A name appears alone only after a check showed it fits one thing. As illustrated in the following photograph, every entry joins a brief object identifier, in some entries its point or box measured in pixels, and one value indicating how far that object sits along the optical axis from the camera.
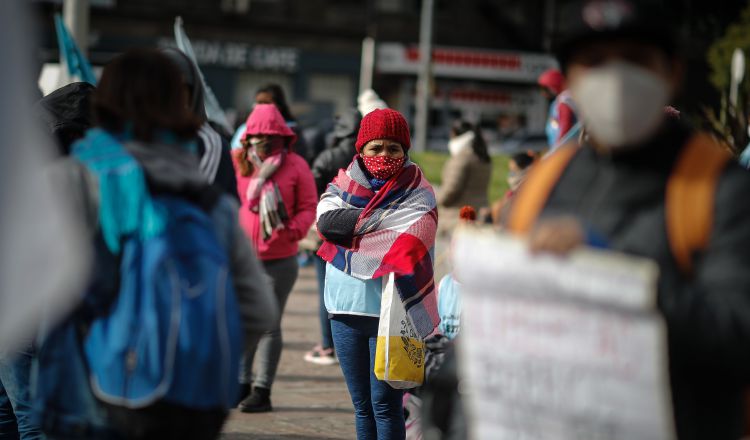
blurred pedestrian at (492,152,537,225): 17.28
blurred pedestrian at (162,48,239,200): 7.64
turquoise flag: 12.64
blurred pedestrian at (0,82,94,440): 7.97
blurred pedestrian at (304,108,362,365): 14.98
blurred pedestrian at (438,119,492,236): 18.13
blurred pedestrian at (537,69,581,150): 9.88
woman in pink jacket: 12.38
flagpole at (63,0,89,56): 20.04
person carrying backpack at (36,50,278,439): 5.23
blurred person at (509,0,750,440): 4.34
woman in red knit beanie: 9.44
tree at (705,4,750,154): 12.20
